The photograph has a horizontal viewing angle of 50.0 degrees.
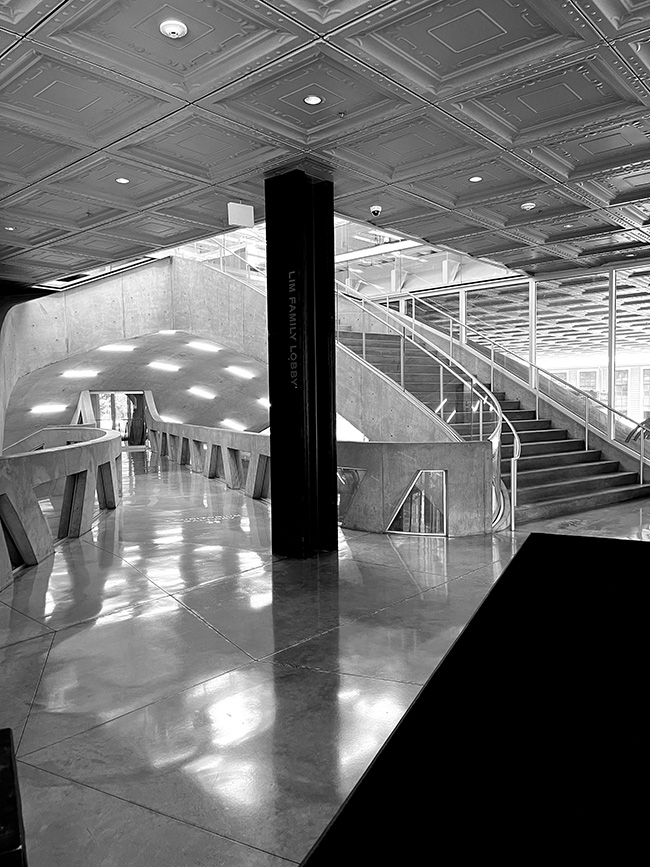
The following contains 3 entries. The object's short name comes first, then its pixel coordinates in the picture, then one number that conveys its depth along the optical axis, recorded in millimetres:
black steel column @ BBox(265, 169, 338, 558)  7094
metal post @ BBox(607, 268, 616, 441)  12800
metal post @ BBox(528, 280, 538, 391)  14258
